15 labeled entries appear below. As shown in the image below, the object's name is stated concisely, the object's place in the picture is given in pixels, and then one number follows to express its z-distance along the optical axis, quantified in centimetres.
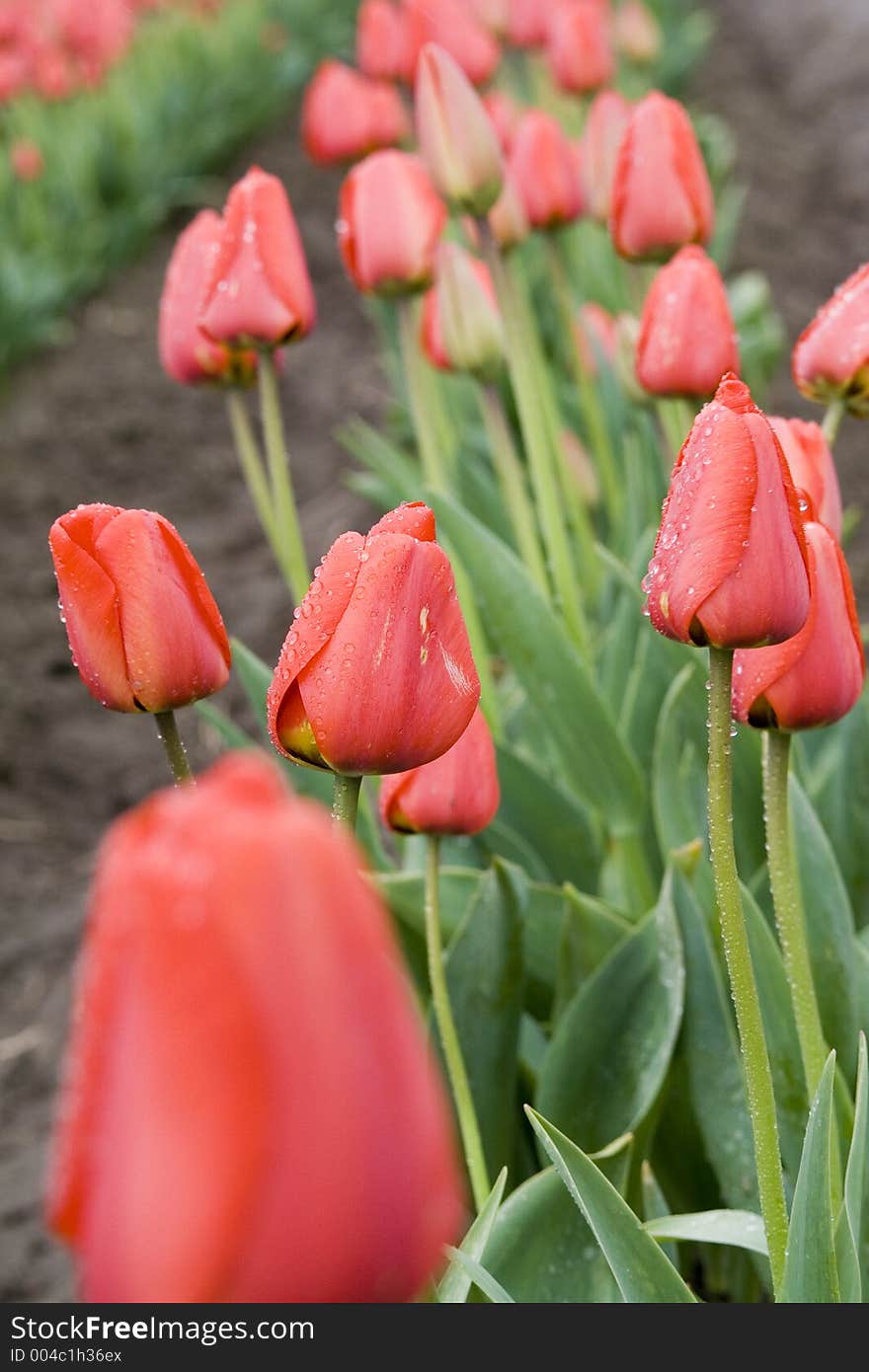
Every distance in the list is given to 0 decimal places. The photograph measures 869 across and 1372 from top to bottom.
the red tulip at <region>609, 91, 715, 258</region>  126
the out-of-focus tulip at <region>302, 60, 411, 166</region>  221
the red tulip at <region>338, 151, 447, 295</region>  125
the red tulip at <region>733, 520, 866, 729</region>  91
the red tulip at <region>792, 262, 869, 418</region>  107
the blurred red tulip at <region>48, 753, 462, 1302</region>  57
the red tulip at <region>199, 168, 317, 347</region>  113
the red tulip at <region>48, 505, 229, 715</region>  90
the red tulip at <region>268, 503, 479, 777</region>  85
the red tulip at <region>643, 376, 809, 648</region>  86
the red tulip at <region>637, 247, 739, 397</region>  114
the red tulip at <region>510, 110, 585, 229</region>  166
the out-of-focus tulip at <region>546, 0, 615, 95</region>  264
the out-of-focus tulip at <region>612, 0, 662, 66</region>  378
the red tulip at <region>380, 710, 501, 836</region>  97
